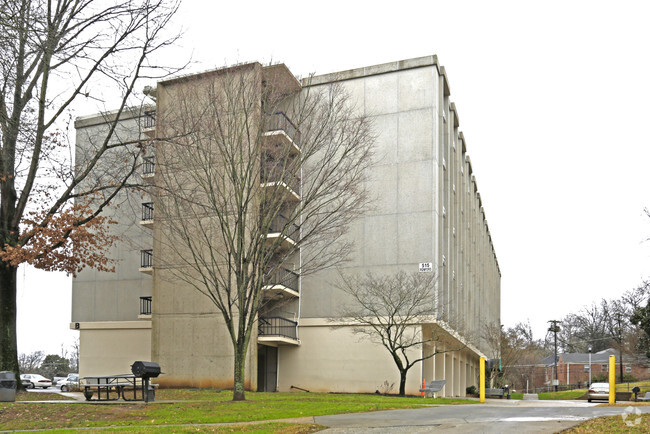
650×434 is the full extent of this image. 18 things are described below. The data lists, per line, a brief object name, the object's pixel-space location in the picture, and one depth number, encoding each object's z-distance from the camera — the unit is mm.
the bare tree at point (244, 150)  21859
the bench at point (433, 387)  31688
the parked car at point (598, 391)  38719
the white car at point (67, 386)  38438
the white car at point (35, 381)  49719
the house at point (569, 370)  99000
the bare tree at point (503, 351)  59684
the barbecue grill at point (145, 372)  18572
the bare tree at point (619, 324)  74012
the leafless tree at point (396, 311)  31688
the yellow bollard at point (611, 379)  21094
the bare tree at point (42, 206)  21156
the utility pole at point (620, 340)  73300
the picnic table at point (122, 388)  19156
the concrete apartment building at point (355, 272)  33188
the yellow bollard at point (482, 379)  26000
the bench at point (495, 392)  46112
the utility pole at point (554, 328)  79250
